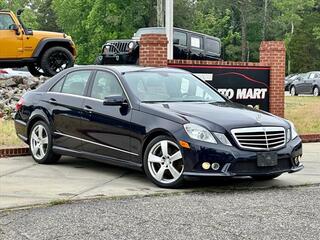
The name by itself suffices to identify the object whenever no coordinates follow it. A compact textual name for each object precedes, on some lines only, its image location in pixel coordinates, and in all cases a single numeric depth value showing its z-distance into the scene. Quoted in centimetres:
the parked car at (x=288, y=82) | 3697
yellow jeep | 1834
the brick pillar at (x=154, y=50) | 1272
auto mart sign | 1338
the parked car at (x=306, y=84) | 3312
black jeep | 1898
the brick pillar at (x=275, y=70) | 1447
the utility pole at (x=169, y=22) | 1688
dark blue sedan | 731
